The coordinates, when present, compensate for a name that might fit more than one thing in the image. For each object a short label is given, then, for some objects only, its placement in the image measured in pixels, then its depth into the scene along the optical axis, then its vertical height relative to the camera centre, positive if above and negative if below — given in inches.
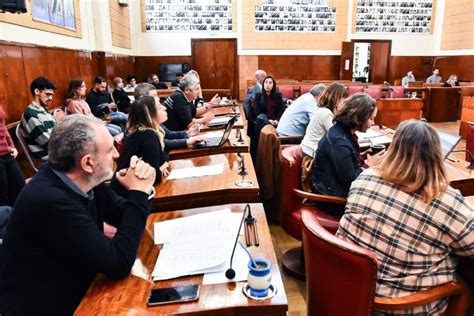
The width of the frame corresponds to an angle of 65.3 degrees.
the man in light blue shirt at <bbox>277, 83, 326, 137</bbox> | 153.9 -17.1
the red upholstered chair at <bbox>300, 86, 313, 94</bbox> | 354.3 -16.5
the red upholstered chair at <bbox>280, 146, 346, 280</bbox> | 99.7 -35.3
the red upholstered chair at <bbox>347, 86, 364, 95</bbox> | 351.9 -15.9
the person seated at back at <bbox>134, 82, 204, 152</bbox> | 117.0 -21.1
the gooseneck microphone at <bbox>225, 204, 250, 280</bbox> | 48.0 -25.6
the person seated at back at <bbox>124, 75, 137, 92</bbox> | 332.8 -10.1
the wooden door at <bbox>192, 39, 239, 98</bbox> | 467.5 +10.8
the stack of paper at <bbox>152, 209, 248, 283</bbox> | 50.4 -25.7
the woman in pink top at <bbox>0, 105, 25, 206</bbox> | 121.0 -32.4
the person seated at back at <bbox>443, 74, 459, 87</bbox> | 370.9 -11.9
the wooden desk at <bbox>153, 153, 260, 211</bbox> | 78.6 -25.4
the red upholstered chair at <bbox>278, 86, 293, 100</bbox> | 345.1 -18.8
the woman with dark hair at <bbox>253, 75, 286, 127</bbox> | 196.2 -16.9
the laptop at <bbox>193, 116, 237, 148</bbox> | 116.6 -22.1
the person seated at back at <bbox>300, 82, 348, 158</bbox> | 117.3 -14.0
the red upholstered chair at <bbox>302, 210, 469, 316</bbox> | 50.6 -29.9
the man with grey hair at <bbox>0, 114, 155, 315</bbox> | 45.1 -20.0
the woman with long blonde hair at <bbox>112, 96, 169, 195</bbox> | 87.2 -15.2
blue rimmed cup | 45.2 -25.1
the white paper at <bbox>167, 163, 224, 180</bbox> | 90.8 -24.6
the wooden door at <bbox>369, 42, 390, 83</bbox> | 488.1 +13.3
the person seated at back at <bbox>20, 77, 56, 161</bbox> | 139.1 -20.5
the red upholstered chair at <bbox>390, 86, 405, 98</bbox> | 333.6 -19.3
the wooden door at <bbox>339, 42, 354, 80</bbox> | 468.1 +13.4
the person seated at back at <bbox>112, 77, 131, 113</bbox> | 280.5 -20.1
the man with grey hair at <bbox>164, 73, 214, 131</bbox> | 142.6 -12.8
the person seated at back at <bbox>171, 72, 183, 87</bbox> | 435.5 -9.9
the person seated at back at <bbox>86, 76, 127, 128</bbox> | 232.1 -19.9
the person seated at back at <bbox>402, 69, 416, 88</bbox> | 440.8 -9.4
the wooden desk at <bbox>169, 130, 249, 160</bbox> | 112.6 -23.8
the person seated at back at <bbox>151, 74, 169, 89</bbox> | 384.8 -12.4
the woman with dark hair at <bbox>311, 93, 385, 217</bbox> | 90.9 -19.2
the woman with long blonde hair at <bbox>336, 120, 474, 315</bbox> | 53.7 -21.6
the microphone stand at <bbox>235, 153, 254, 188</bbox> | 82.7 -24.3
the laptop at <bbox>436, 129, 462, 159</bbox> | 92.8 -17.6
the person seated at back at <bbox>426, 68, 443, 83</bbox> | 446.9 -8.3
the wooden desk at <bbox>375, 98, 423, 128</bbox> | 305.7 -31.6
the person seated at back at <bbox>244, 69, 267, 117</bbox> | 209.3 -11.1
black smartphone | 44.9 -27.0
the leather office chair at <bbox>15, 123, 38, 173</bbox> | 135.2 -25.0
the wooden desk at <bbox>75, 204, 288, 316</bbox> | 43.6 -27.2
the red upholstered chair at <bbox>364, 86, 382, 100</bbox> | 331.0 -17.5
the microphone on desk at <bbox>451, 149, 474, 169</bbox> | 99.7 -24.7
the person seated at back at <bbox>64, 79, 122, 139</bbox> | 198.7 -15.4
